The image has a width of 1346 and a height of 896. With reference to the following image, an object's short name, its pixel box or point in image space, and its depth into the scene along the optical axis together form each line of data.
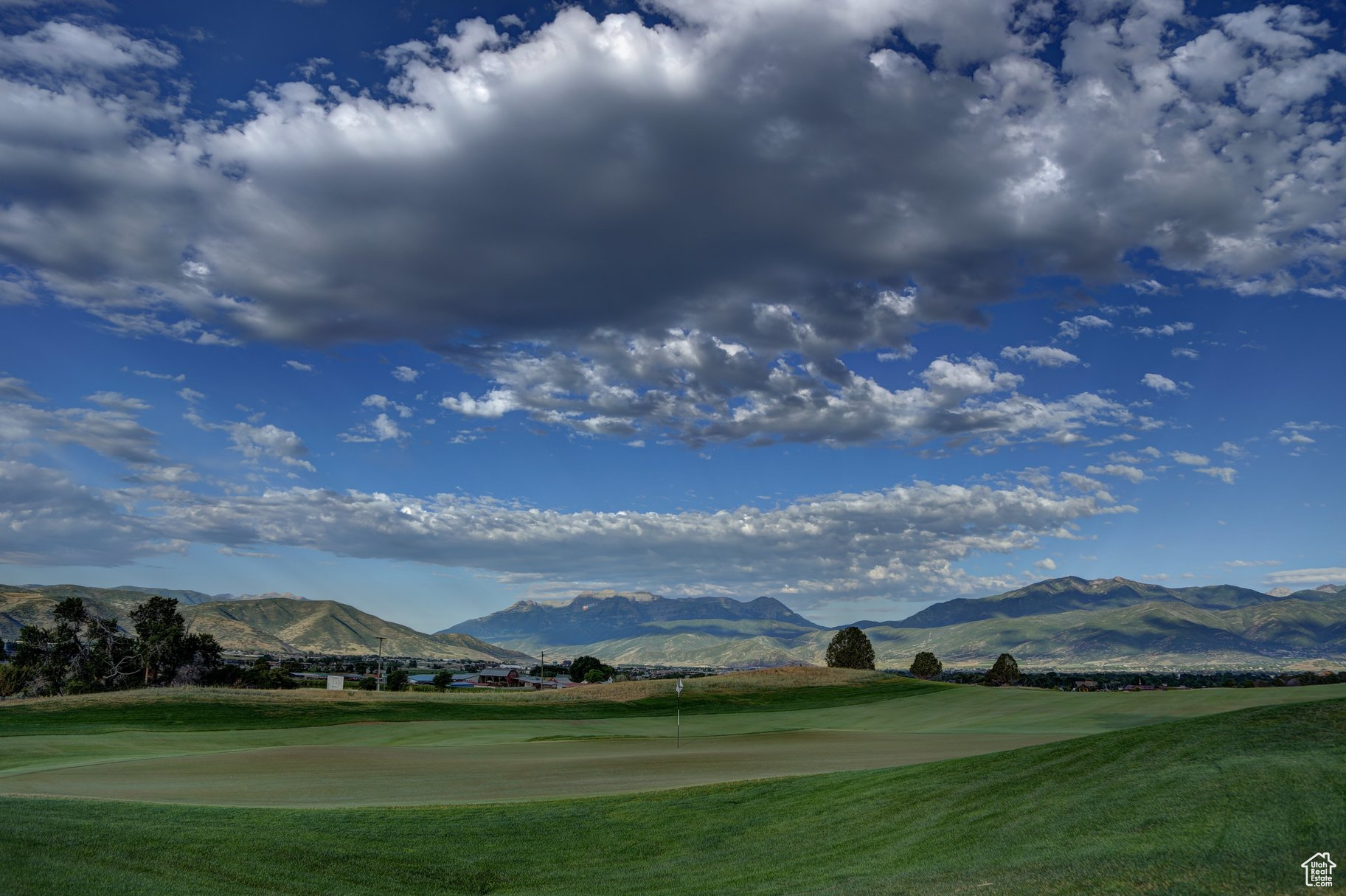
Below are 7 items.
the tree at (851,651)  167.75
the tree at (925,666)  176.25
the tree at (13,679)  133.62
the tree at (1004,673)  167.12
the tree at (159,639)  135.38
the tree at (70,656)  130.38
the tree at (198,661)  136.62
